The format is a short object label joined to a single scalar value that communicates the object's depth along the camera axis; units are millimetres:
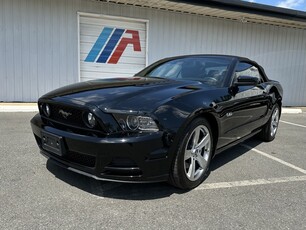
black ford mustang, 2406
